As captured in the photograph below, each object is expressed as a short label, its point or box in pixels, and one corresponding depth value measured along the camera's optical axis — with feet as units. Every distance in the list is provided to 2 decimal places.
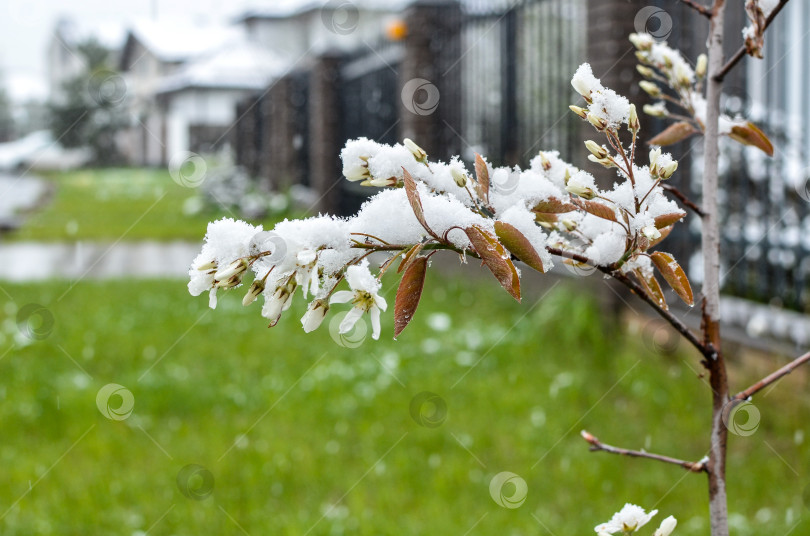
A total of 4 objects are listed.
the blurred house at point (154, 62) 113.29
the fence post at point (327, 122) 34.42
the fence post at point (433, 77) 23.67
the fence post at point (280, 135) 42.55
